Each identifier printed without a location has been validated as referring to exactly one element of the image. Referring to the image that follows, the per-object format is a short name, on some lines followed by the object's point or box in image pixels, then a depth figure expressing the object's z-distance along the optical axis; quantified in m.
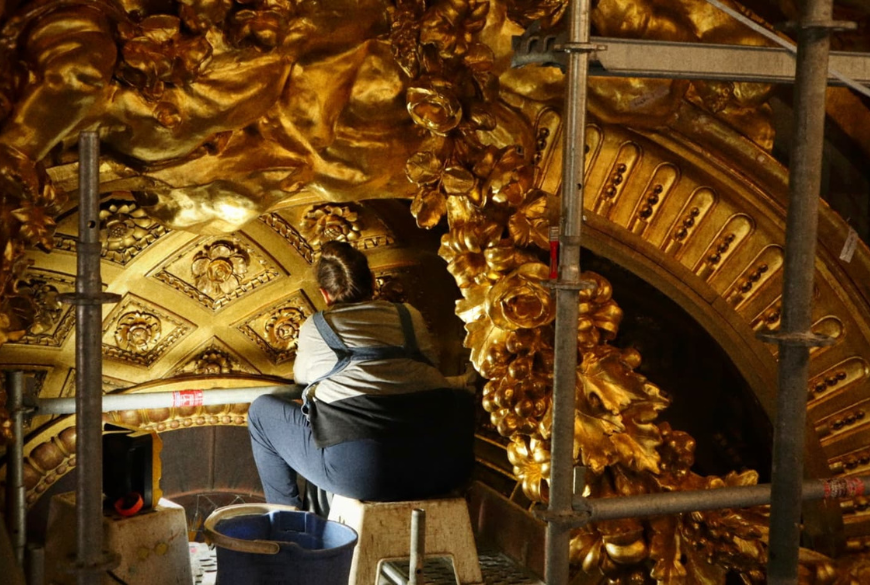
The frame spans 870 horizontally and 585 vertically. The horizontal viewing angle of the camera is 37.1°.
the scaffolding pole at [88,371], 2.52
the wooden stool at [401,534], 3.45
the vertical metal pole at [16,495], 3.46
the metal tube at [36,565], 3.48
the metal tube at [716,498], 2.87
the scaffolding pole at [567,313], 2.59
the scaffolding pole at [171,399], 3.50
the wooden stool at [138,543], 3.29
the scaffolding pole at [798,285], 2.34
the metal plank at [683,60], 2.57
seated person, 3.50
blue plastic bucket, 3.15
